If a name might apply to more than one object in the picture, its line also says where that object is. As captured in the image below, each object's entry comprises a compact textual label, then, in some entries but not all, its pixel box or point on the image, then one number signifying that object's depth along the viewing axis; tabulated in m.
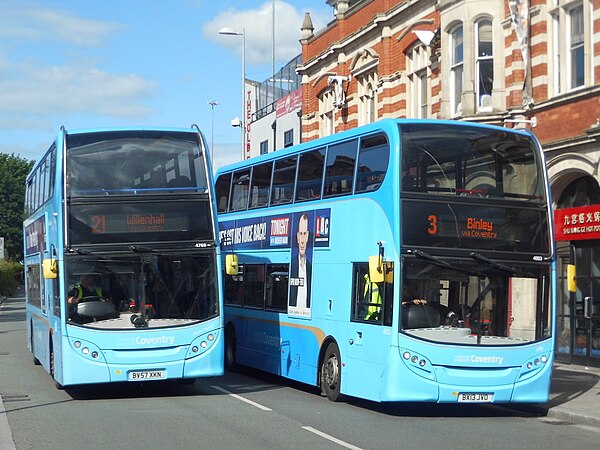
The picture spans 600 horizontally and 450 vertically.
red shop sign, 20.48
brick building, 20.73
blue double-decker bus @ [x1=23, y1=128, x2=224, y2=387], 14.83
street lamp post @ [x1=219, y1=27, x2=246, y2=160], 47.09
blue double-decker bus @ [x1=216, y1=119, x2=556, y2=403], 13.29
